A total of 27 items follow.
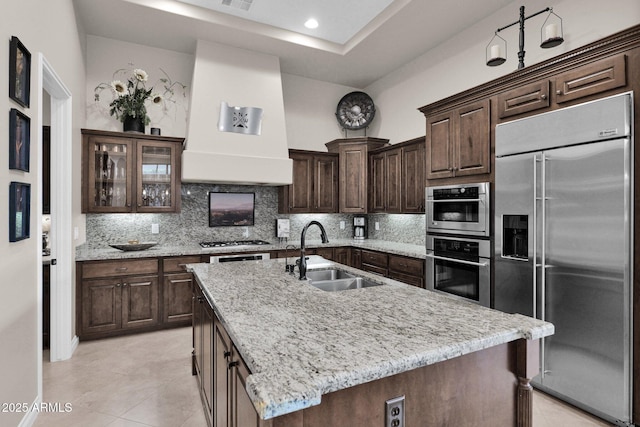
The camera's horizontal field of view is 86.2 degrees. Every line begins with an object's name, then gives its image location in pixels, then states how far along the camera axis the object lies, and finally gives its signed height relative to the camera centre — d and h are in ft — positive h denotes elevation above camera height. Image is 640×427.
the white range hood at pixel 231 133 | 13.67 +3.90
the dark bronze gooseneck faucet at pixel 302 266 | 7.08 -1.10
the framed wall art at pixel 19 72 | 6.06 +2.66
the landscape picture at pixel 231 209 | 15.74 +0.26
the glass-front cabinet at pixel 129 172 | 12.56 +1.63
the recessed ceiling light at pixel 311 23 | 13.23 +7.53
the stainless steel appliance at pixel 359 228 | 18.37 -0.73
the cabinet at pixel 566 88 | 7.13 +2.98
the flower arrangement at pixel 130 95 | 13.21 +4.79
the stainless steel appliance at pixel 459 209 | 9.84 +0.17
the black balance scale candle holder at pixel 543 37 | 8.82 +4.89
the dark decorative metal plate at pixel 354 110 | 18.54 +5.68
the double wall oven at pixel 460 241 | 9.84 -0.83
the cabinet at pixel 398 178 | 13.70 +1.60
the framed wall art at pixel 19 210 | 6.10 +0.08
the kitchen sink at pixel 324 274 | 8.29 -1.47
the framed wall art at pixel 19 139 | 6.10 +1.41
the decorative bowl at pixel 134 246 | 12.78 -1.20
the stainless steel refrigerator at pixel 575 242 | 6.93 -0.64
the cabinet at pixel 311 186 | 16.33 +1.41
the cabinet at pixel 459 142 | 9.98 +2.31
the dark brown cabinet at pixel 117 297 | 11.74 -2.94
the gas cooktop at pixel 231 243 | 14.53 -1.29
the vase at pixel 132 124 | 13.38 +3.54
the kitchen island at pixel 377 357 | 3.18 -1.46
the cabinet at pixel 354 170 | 16.75 +2.20
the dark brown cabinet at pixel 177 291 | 12.85 -2.90
